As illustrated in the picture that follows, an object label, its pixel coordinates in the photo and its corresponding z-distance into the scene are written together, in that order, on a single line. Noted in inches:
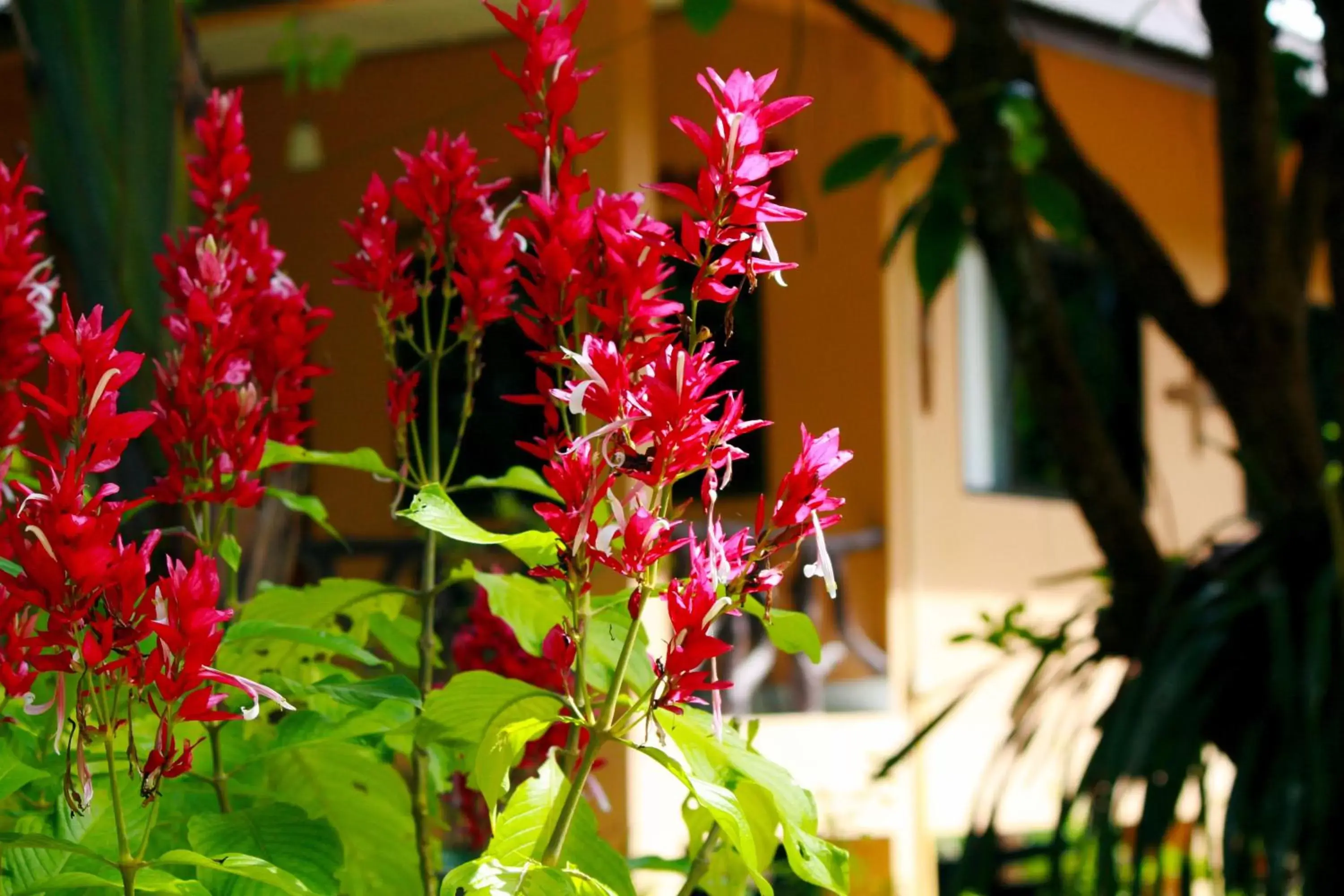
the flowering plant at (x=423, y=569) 89.8
